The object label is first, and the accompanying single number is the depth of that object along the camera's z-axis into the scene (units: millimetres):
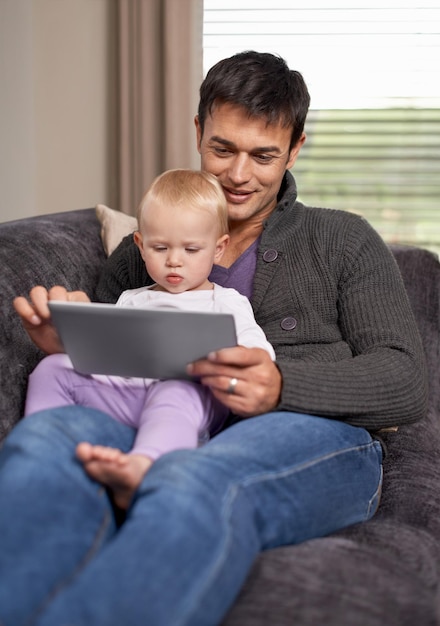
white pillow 2182
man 1047
